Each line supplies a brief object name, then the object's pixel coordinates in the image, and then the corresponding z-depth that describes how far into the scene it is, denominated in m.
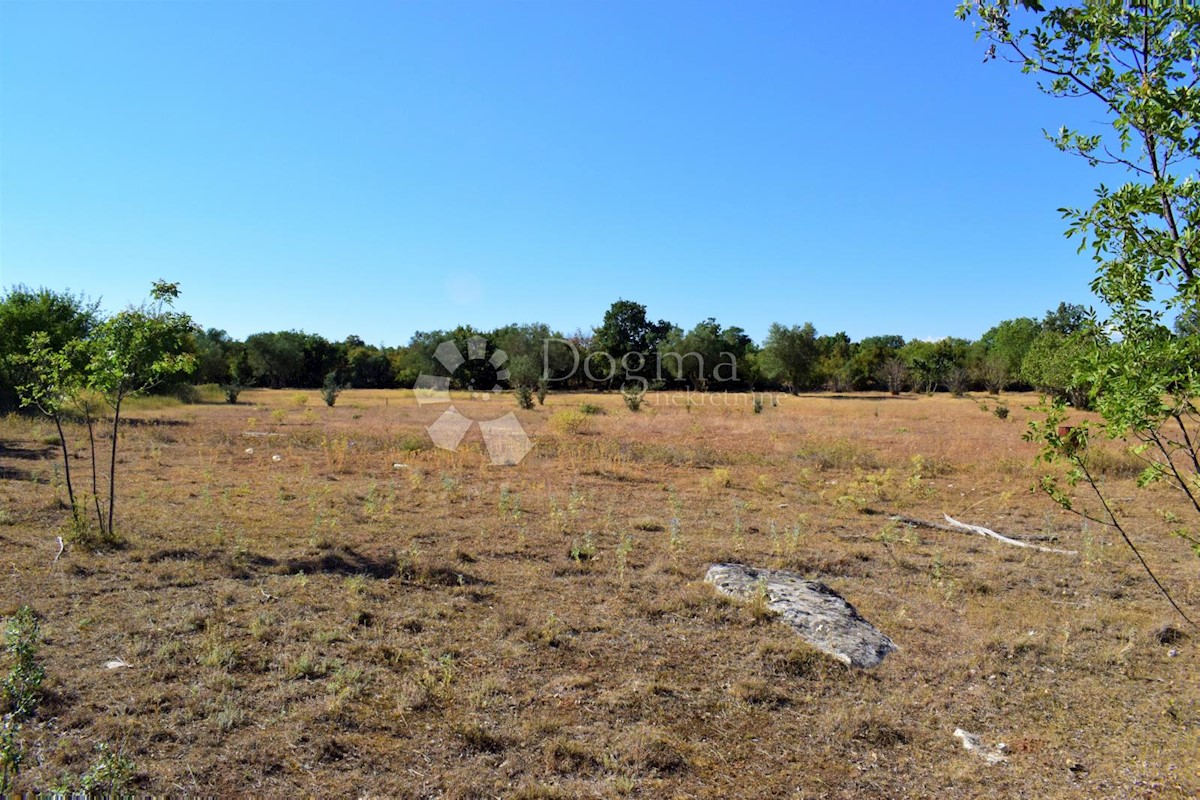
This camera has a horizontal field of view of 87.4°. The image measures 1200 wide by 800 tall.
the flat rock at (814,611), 5.36
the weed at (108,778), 2.90
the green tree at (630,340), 61.62
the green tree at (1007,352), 53.97
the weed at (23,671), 3.69
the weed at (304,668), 4.60
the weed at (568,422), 22.34
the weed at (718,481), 13.17
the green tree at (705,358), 56.56
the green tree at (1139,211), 3.01
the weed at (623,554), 7.20
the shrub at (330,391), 34.72
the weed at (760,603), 6.02
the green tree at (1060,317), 57.61
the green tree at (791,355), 60.00
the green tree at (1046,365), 32.53
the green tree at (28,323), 21.69
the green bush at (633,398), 32.91
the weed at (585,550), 7.86
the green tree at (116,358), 7.79
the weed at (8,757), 2.91
